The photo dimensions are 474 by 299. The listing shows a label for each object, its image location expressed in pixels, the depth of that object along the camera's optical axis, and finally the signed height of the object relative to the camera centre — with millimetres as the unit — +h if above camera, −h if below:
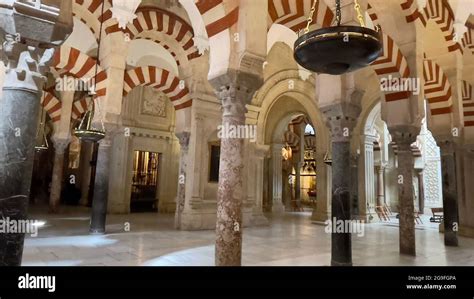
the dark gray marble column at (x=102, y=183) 6391 +26
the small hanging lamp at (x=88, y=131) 5867 +957
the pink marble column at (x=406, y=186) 5150 +123
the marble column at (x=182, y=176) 7441 +251
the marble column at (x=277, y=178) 12713 +457
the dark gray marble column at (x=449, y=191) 6301 +83
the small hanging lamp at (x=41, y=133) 11359 +1992
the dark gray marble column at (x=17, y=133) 2314 +356
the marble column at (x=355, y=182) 9727 +308
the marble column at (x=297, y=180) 16731 +550
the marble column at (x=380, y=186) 12820 +276
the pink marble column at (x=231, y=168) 3338 +212
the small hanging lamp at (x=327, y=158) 9108 +948
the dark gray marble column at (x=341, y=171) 4238 +283
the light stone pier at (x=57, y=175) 9805 +250
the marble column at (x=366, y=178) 10117 +465
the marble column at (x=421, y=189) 13695 +219
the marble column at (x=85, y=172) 13055 +475
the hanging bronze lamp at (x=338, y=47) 2771 +1276
